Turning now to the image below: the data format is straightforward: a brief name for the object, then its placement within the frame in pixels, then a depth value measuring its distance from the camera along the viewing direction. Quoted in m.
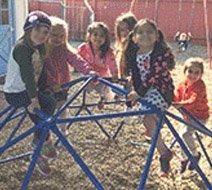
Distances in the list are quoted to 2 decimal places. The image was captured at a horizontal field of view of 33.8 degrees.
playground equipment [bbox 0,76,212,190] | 2.01
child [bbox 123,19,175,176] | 2.50
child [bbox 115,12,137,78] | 3.43
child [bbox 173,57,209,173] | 2.88
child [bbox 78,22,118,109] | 3.31
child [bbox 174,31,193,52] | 8.13
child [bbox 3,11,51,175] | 2.43
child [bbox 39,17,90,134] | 2.99
